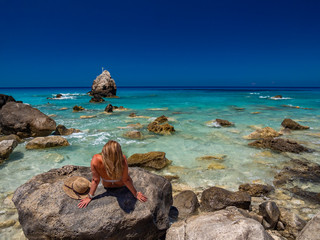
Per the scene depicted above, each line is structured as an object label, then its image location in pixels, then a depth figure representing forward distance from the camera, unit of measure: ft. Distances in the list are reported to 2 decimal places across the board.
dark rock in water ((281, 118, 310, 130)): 45.75
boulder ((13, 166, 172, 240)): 10.71
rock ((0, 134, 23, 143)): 32.44
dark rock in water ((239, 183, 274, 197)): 18.61
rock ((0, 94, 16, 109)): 51.89
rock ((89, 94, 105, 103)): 129.31
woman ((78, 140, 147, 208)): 10.56
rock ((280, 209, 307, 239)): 13.17
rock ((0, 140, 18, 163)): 26.32
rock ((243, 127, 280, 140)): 38.26
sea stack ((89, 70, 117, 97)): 171.42
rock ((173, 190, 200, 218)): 15.72
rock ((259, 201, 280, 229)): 13.79
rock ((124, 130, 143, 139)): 39.55
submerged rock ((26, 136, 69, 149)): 31.55
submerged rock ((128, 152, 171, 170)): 24.81
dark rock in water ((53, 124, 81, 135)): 41.29
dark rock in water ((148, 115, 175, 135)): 43.50
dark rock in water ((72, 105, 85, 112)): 84.95
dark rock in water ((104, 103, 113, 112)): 78.48
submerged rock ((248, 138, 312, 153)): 30.22
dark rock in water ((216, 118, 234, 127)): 50.66
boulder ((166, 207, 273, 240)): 9.12
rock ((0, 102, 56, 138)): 37.27
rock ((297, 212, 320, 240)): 10.41
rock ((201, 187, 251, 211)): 15.85
